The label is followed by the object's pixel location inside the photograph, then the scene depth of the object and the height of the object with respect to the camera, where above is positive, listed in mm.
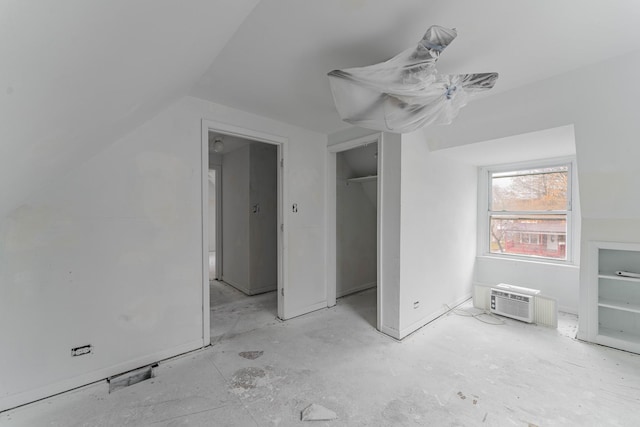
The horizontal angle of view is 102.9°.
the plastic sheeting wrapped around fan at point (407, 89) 1322 +727
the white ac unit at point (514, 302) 2777 -1032
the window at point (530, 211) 3150 -19
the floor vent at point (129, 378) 1796 -1218
